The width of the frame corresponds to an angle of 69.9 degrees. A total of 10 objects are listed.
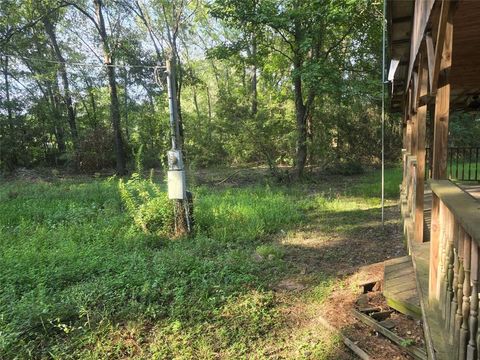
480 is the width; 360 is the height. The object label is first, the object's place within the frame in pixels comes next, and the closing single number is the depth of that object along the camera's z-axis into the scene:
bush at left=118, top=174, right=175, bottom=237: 6.43
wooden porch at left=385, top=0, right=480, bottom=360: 1.57
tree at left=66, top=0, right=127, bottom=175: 15.30
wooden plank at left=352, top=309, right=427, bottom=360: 2.84
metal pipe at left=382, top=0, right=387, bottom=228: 4.10
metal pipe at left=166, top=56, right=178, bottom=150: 6.30
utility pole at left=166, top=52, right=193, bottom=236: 6.17
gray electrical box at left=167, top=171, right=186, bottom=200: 6.15
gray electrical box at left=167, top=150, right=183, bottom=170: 6.15
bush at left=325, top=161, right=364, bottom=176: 14.66
